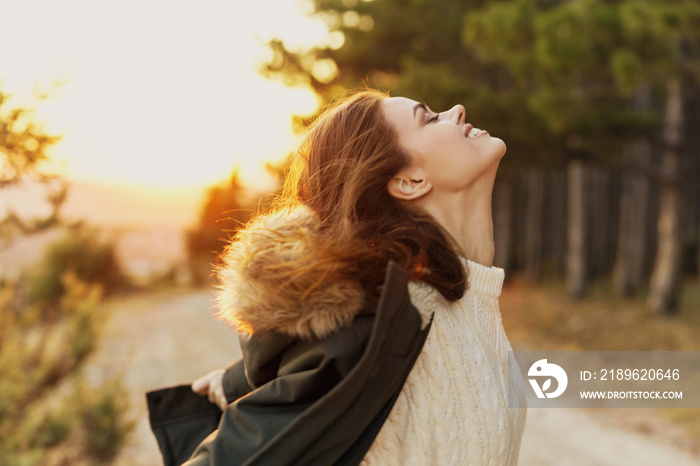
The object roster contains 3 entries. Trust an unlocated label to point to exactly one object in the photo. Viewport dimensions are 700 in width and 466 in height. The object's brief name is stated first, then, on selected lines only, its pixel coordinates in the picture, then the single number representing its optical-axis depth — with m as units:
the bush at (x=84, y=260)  17.77
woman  1.21
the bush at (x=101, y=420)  4.21
